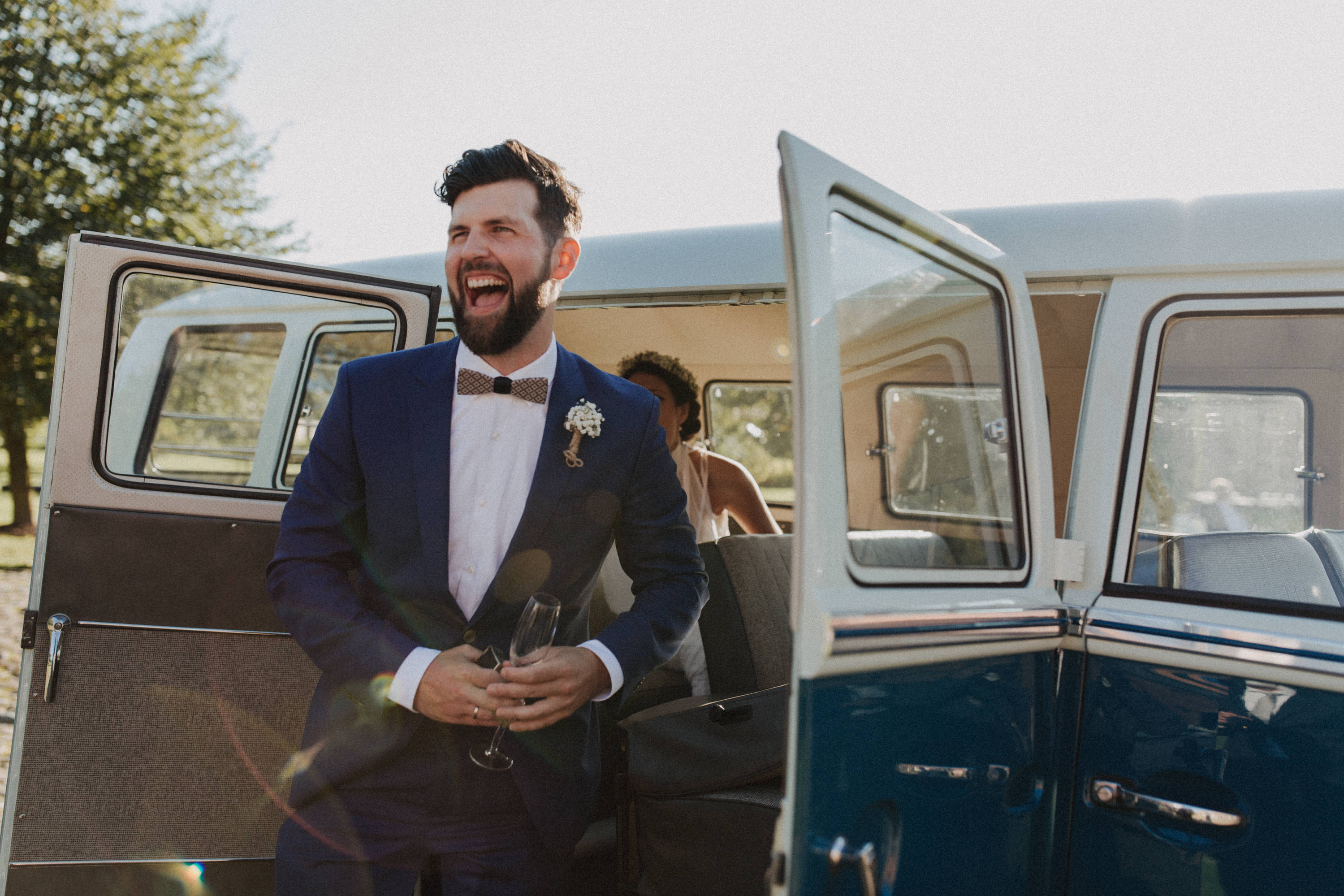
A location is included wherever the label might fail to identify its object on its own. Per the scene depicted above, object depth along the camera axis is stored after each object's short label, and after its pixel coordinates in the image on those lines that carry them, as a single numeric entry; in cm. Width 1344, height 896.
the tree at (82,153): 1062
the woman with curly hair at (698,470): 457
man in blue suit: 184
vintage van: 158
